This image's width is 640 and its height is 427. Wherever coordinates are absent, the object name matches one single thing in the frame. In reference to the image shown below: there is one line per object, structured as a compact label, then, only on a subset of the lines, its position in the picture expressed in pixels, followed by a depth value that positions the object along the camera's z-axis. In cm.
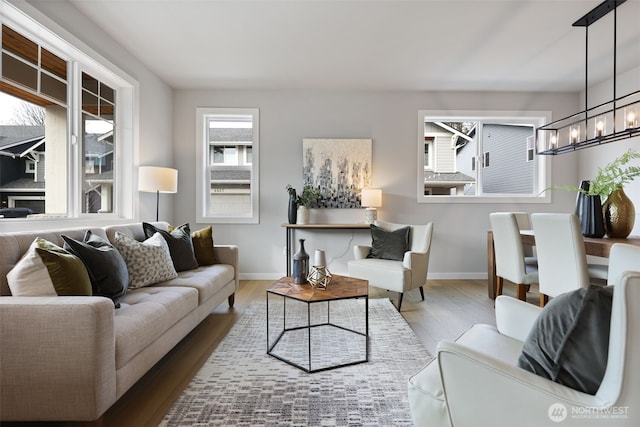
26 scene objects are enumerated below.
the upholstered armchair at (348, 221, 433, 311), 318
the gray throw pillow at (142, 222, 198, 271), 283
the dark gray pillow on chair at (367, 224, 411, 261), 361
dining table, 227
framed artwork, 441
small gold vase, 255
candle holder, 227
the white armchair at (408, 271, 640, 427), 79
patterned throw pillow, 228
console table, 405
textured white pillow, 151
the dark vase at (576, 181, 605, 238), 259
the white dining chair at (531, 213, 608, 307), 217
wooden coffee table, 202
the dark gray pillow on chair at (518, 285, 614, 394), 85
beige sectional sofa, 129
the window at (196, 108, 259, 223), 455
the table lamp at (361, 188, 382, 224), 418
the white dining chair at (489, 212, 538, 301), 287
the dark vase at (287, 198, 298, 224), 425
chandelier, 252
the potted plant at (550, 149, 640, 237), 255
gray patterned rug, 152
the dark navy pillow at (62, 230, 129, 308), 183
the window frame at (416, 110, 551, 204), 446
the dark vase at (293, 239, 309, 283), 235
